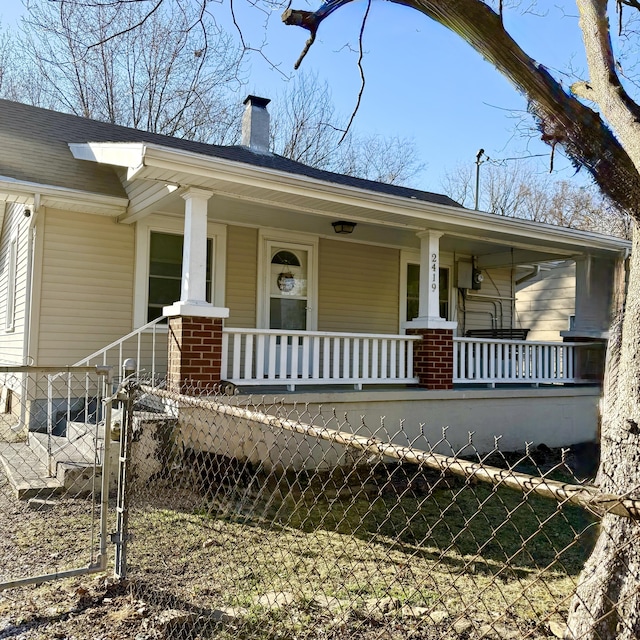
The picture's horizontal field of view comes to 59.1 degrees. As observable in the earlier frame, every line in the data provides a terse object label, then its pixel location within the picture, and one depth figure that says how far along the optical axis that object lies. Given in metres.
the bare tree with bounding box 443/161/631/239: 20.47
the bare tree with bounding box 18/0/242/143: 18.48
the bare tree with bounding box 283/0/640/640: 2.48
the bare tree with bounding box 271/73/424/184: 23.53
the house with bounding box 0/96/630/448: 6.26
